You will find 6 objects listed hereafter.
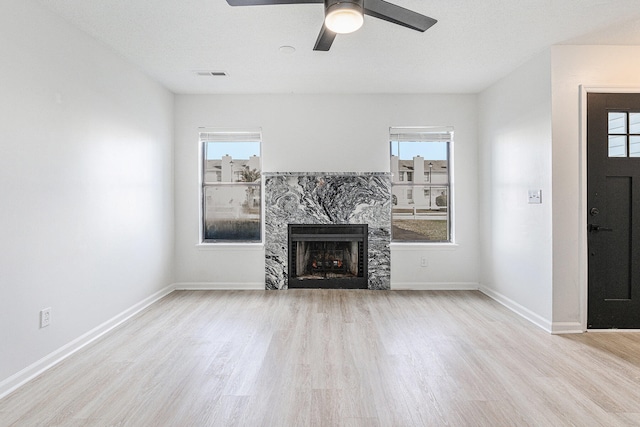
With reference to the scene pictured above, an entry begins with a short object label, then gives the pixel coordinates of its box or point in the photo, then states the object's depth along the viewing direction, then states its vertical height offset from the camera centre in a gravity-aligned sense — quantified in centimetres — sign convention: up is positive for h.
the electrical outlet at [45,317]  251 -78
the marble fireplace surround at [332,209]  477 -4
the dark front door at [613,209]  323 -4
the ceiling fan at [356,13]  186 +108
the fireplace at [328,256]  480 -69
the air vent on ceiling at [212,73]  393 +149
